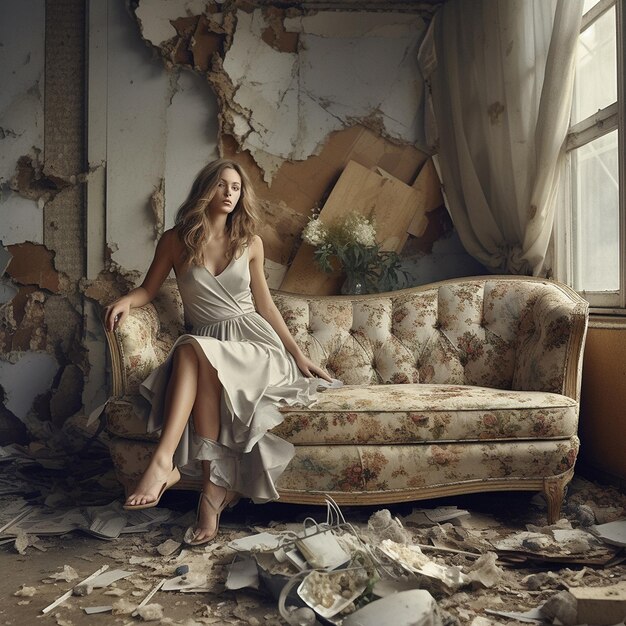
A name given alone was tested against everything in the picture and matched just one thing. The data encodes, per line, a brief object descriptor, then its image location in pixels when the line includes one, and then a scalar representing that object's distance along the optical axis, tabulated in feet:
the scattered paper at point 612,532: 7.06
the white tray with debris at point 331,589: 5.51
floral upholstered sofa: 7.97
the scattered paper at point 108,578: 6.41
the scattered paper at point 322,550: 5.98
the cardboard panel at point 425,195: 12.92
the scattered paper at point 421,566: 5.96
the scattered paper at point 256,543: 6.84
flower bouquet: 11.76
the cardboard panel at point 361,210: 12.60
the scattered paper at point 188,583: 6.31
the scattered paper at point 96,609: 5.83
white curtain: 10.60
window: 9.74
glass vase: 11.80
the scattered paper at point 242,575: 6.17
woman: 7.54
